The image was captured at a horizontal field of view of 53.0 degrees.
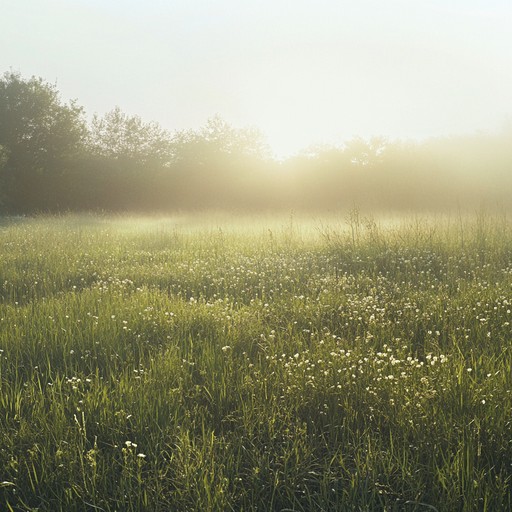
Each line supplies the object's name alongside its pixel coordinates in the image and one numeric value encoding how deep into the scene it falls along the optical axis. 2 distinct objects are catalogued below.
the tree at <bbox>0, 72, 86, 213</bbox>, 40.59
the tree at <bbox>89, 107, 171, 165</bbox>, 45.16
